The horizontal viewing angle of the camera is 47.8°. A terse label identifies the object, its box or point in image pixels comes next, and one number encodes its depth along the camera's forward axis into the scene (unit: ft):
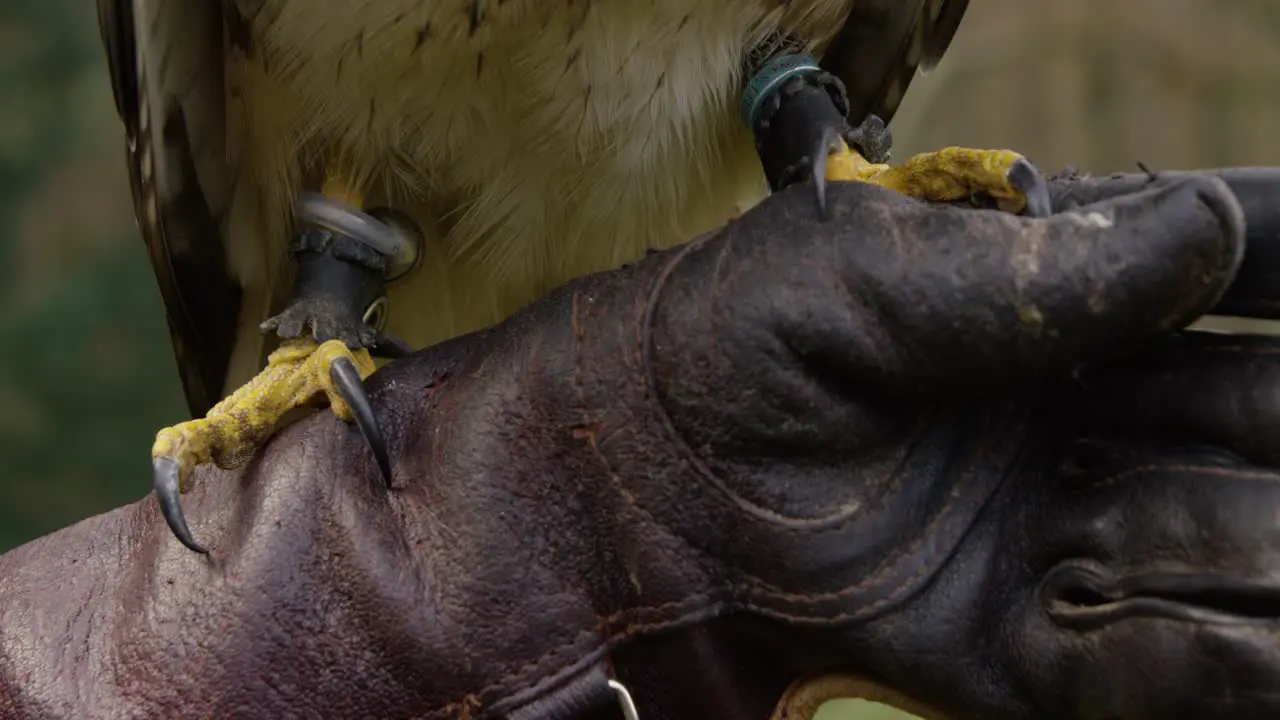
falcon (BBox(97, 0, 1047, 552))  1.64
